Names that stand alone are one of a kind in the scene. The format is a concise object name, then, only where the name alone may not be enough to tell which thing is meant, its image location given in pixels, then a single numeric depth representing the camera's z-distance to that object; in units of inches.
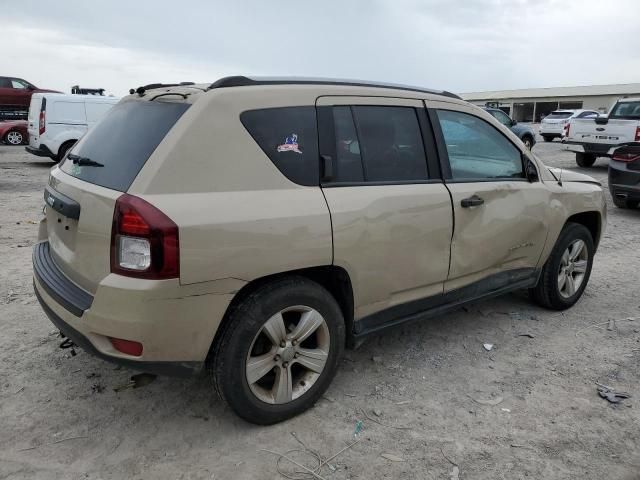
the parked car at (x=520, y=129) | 730.2
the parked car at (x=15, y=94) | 900.0
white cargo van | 527.8
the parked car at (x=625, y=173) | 331.0
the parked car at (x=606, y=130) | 511.8
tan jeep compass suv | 95.2
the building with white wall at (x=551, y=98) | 2053.4
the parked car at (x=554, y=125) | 1051.3
